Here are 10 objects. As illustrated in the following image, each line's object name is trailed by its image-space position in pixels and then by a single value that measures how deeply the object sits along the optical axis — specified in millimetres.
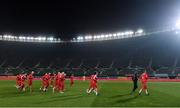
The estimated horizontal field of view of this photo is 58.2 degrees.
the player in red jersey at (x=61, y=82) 16607
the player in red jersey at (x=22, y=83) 18613
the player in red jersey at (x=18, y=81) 19197
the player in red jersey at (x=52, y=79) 19447
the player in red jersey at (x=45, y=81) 17593
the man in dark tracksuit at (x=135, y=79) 16450
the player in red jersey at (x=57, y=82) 16623
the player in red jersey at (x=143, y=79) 15177
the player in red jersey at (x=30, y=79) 17715
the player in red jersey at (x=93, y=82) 15099
